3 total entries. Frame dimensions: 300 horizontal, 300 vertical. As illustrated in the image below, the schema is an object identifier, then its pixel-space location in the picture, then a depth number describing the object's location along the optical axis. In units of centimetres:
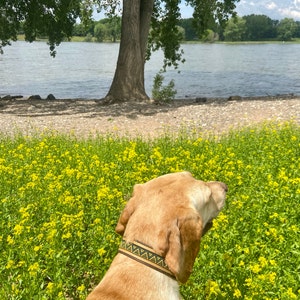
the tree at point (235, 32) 12400
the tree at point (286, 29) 14150
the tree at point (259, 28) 13688
